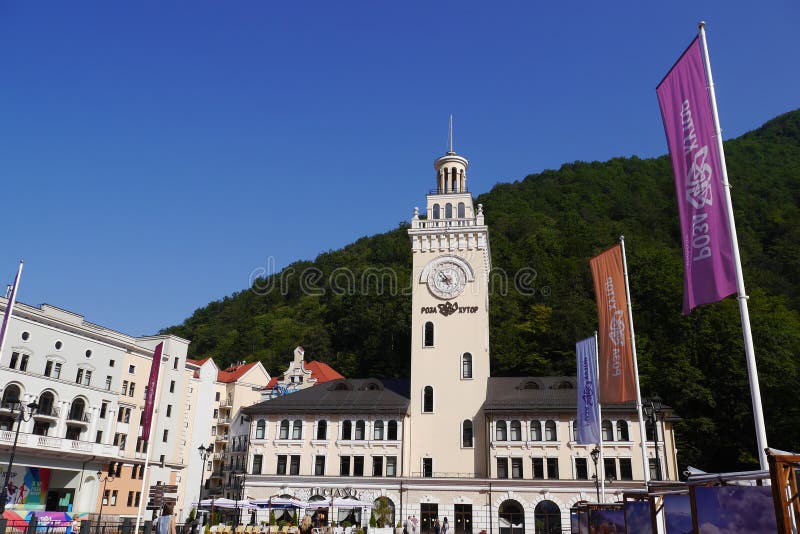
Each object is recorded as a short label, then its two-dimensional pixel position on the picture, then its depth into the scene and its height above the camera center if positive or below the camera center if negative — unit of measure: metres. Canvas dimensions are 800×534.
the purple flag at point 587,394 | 26.47 +3.61
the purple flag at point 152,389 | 33.94 +4.44
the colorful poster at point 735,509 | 11.07 -0.42
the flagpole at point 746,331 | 13.36 +3.20
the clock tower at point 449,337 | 50.84 +11.43
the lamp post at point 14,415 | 29.03 +3.06
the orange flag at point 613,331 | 22.03 +5.29
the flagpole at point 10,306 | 26.81 +7.07
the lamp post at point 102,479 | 53.75 -0.44
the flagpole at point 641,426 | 23.44 +2.09
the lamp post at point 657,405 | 43.59 +5.31
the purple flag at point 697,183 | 13.80 +6.49
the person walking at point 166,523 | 16.00 -1.16
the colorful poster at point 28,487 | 46.56 -1.07
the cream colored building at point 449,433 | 47.59 +3.57
